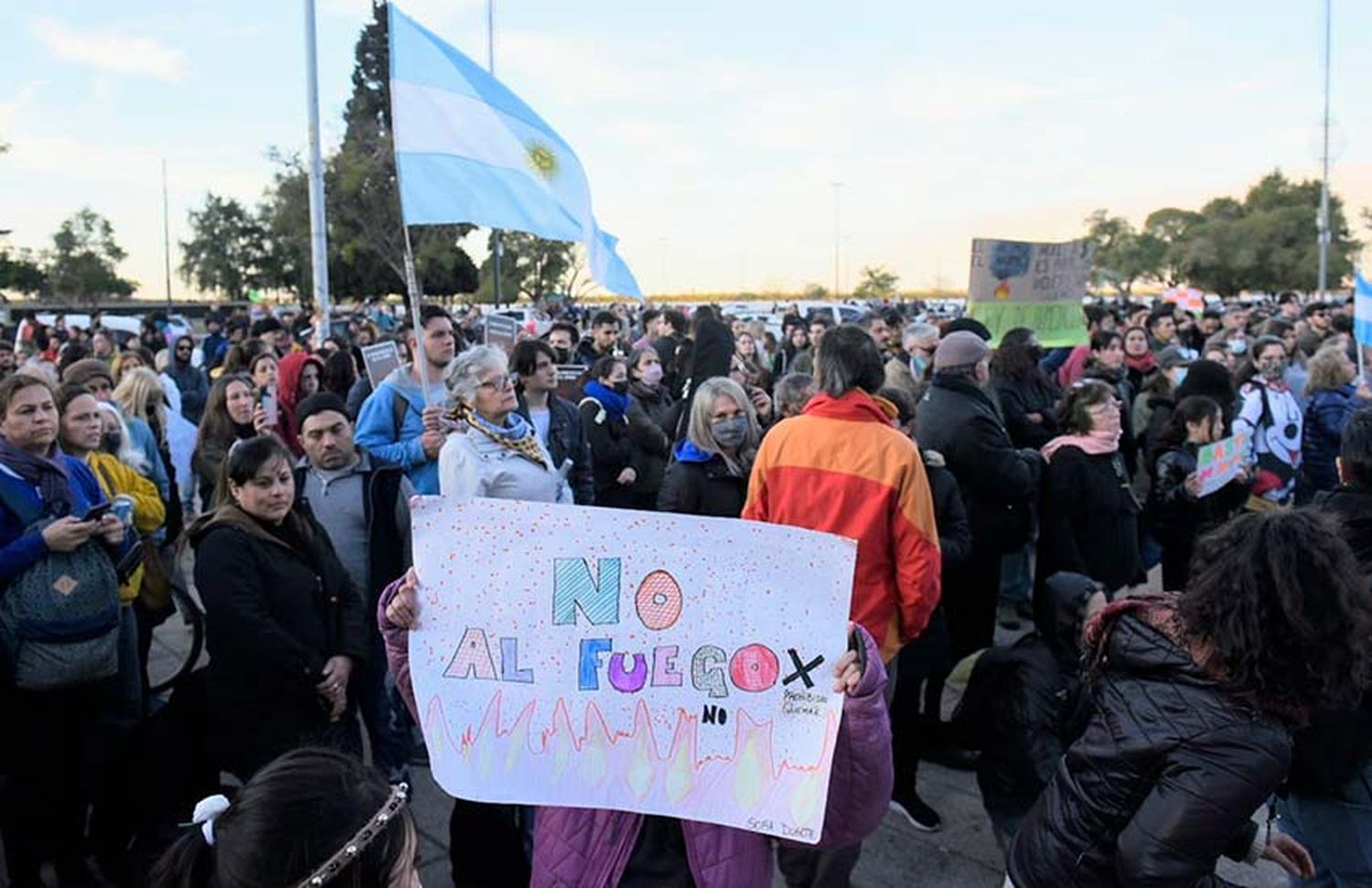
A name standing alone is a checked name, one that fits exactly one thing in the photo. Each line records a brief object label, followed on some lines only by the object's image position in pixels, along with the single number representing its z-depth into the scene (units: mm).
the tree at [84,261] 72688
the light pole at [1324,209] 38562
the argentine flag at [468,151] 4320
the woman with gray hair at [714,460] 4270
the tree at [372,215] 35812
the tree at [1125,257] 67688
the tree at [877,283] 82375
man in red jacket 3348
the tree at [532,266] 43219
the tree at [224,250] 64562
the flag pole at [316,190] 16078
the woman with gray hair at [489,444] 3777
